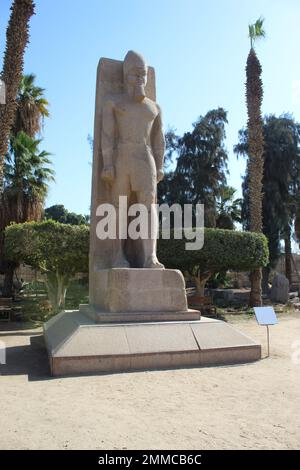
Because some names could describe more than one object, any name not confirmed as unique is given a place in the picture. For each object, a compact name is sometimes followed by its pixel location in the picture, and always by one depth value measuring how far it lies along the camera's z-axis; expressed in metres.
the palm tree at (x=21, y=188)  14.58
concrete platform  4.48
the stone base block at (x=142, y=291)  5.35
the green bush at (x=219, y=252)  13.60
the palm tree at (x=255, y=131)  16.09
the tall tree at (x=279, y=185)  24.09
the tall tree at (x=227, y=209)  25.86
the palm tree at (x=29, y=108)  15.92
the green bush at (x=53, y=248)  11.61
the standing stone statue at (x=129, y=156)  6.06
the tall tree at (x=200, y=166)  25.38
